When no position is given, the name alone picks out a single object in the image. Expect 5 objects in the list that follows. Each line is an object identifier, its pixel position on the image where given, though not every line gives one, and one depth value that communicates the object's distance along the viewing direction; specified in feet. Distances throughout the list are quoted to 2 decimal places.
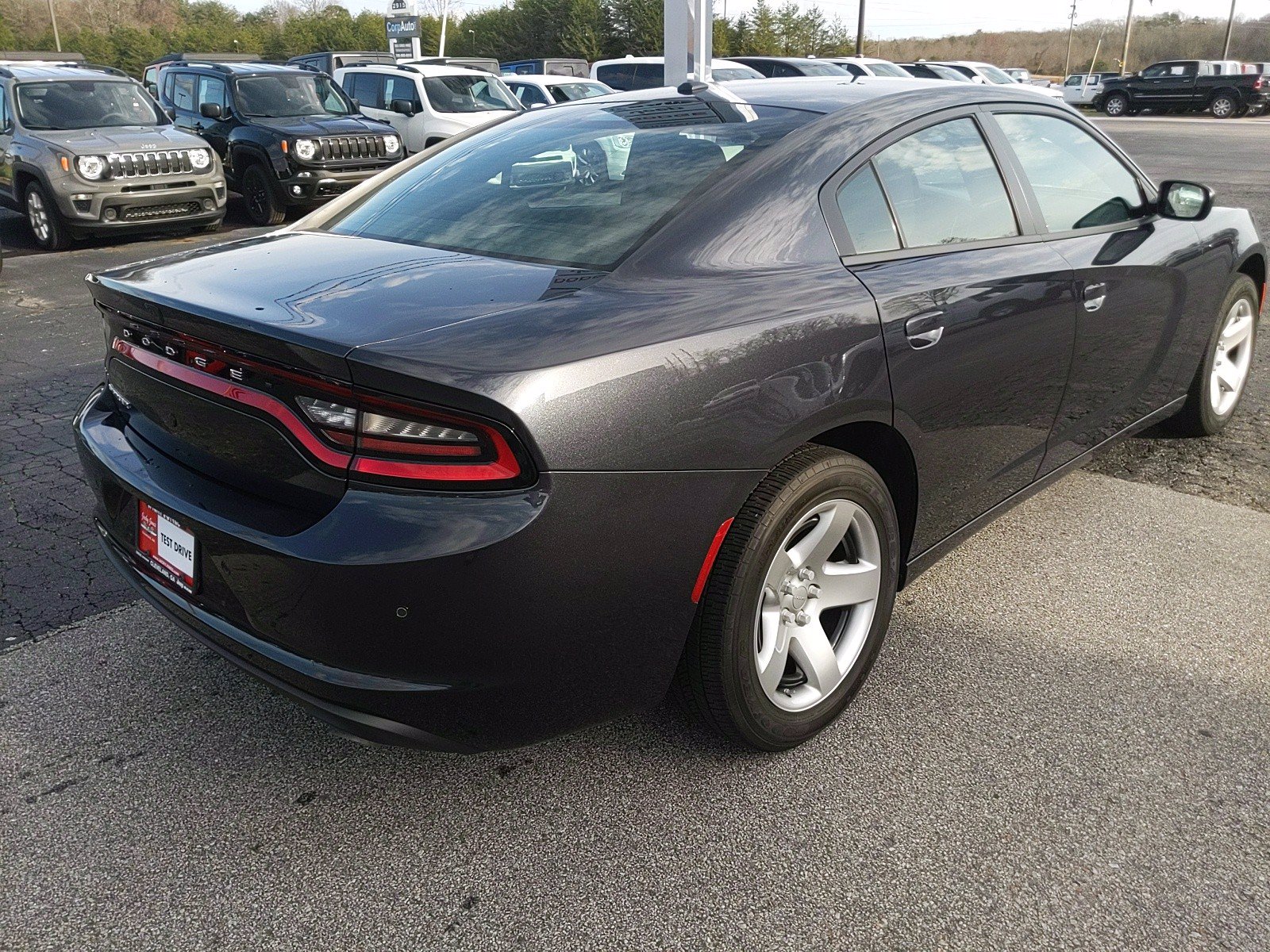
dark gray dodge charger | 6.42
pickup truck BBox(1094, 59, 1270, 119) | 111.04
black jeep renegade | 37.27
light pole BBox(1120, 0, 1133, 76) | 194.70
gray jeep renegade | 31.86
